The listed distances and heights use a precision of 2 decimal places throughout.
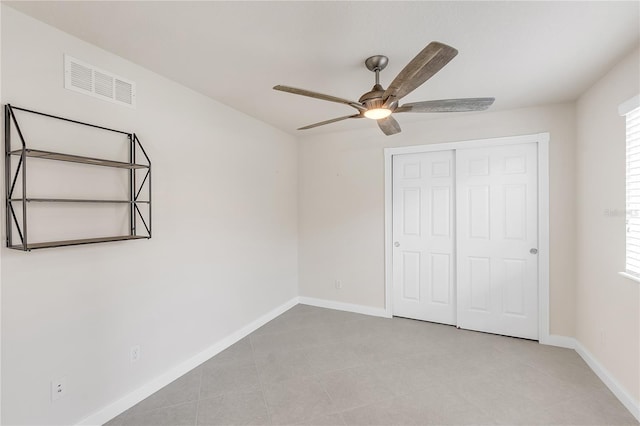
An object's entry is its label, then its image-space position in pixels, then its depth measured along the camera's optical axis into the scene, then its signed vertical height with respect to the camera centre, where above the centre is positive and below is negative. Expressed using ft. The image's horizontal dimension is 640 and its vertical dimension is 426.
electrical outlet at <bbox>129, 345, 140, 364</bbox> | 6.87 -3.37
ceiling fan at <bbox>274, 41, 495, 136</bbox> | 4.37 +2.31
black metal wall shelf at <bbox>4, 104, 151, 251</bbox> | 4.79 +0.52
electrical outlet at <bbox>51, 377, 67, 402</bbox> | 5.46 -3.36
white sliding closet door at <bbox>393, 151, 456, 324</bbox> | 11.39 -1.00
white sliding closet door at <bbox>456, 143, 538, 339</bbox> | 10.07 -0.99
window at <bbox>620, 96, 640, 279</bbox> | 6.38 +0.54
